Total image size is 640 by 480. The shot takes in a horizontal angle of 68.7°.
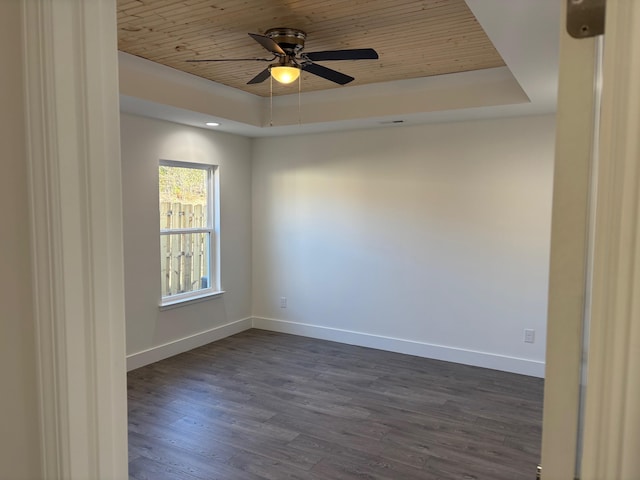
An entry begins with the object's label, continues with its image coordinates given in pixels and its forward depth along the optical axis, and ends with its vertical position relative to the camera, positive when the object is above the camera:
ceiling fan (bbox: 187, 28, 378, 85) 2.88 +0.96
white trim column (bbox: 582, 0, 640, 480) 0.55 -0.07
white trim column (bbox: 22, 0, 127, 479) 0.81 -0.03
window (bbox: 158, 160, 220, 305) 4.84 -0.25
